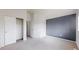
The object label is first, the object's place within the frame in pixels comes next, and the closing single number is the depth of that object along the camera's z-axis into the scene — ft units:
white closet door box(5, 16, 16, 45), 5.22
